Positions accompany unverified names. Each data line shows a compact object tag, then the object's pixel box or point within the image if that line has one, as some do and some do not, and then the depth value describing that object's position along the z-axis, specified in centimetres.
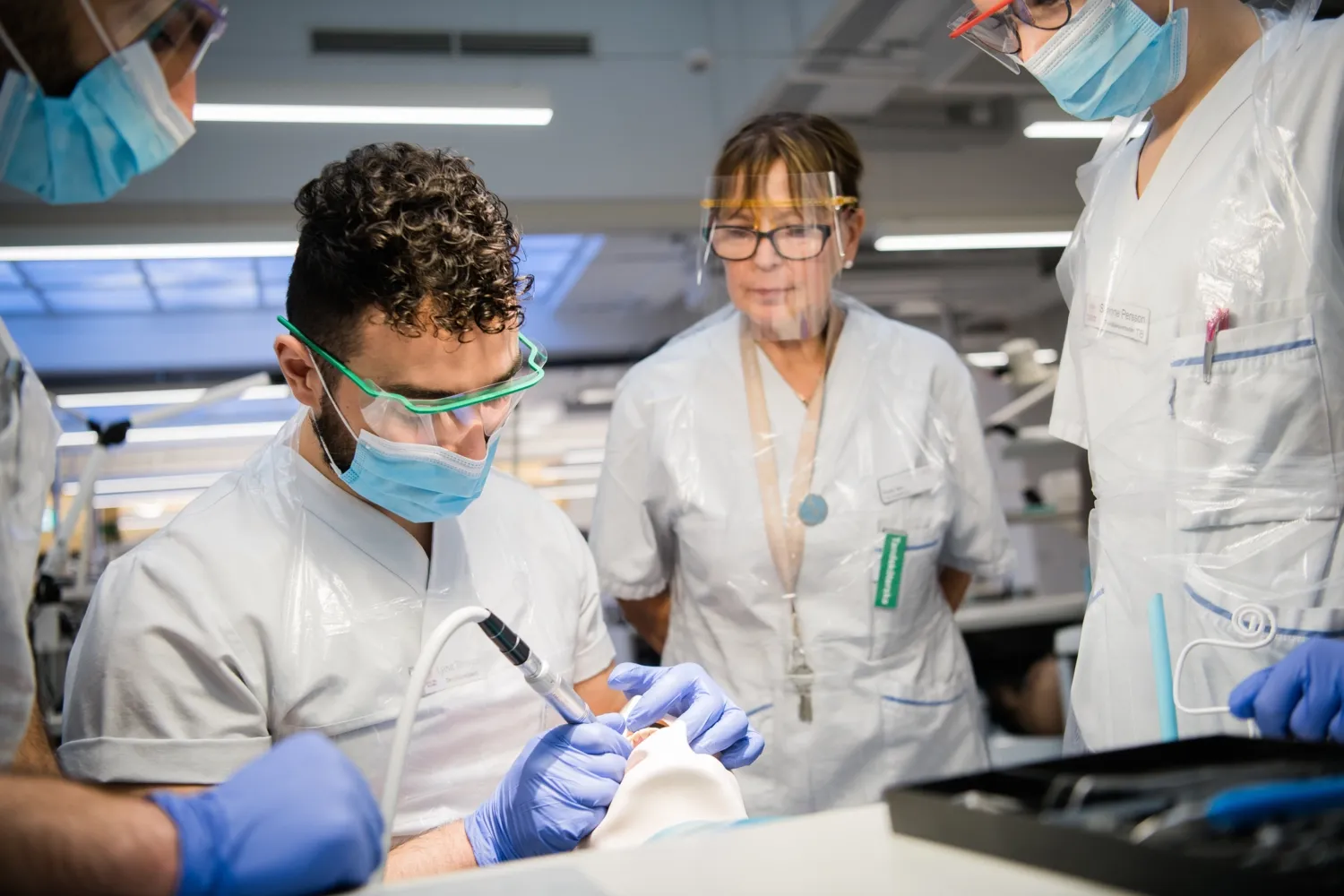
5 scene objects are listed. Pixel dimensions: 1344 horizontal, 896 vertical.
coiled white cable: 123
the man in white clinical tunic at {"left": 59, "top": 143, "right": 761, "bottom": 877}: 116
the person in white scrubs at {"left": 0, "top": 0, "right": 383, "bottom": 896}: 70
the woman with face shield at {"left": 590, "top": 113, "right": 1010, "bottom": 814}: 183
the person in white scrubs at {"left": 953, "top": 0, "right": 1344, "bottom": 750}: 125
